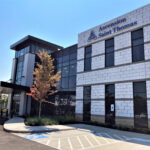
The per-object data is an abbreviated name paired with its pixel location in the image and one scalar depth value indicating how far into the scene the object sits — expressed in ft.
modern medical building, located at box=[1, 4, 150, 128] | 49.69
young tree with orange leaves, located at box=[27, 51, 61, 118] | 55.31
